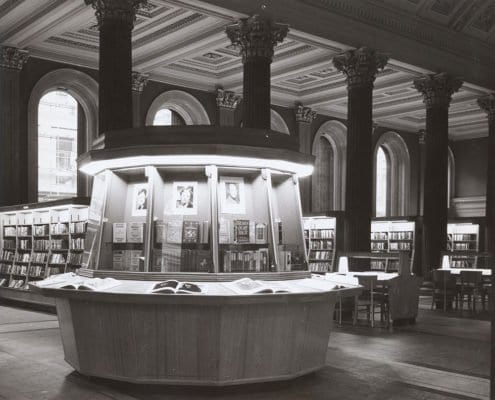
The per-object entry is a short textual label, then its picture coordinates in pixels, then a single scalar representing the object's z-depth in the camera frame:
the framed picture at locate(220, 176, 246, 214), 6.39
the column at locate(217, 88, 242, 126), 20.36
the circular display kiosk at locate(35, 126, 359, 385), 5.77
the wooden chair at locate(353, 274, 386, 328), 10.94
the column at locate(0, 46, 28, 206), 15.72
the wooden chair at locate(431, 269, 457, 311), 13.68
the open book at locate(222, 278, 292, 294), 5.75
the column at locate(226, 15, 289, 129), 13.09
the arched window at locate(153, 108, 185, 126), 19.97
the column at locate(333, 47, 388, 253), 14.74
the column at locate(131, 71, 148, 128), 18.34
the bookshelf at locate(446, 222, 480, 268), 20.58
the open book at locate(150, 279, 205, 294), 5.64
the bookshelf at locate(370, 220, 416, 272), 19.25
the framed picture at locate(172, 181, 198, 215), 6.36
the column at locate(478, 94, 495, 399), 20.03
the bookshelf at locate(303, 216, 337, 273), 16.95
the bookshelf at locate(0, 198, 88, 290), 12.94
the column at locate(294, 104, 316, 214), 22.33
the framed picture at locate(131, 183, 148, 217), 6.46
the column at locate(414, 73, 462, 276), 17.55
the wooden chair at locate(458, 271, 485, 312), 13.24
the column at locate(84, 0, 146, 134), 11.18
